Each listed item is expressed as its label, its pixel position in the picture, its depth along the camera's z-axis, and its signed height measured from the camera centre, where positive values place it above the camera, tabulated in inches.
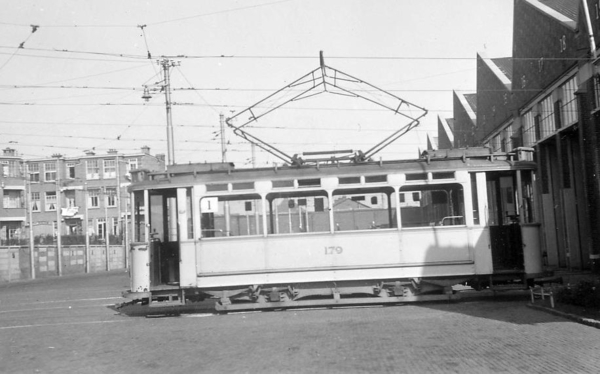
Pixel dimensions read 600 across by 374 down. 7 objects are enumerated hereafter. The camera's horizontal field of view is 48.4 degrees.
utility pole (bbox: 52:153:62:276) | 1835.6 +11.5
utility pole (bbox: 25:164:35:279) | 1743.4 -20.6
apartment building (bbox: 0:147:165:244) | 2650.1 +219.6
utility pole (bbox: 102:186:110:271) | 2074.8 -37.6
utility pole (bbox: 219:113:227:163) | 1534.4 +233.9
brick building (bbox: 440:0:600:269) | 864.3 +160.6
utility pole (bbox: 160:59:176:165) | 1189.7 +254.8
